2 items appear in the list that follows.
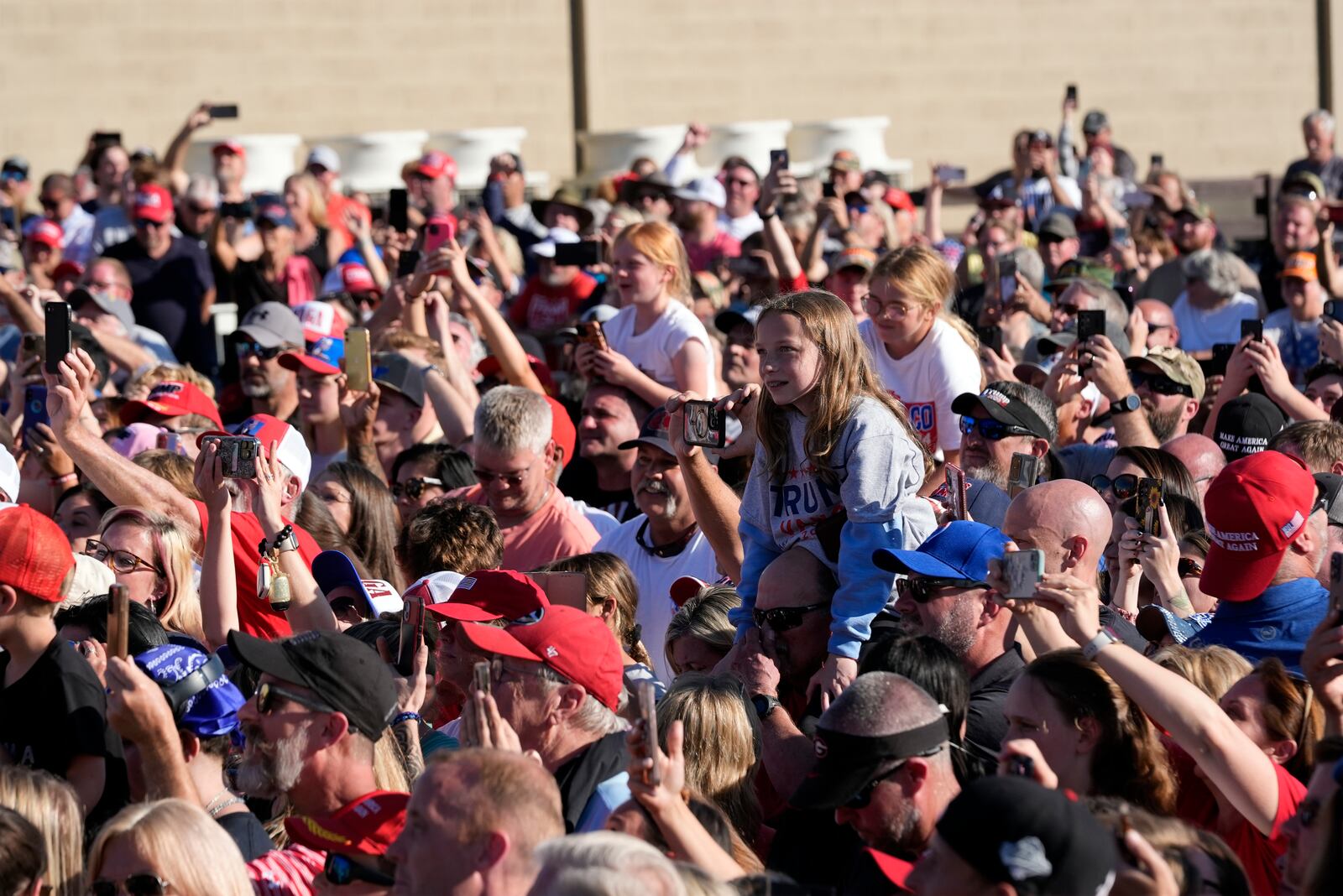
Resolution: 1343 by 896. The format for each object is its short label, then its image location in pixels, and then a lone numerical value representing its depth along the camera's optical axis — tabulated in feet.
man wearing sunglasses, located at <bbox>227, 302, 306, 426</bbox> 53.93
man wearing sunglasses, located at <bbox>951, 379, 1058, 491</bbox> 38.06
